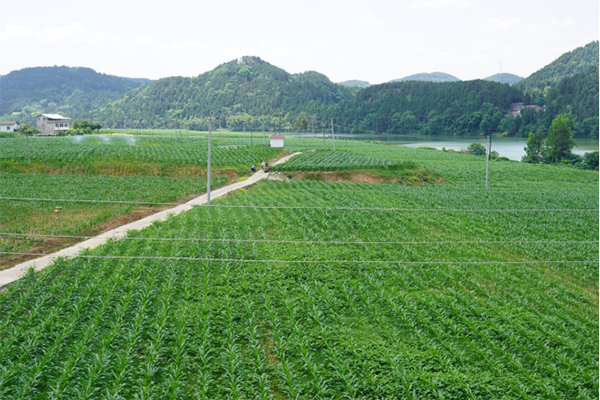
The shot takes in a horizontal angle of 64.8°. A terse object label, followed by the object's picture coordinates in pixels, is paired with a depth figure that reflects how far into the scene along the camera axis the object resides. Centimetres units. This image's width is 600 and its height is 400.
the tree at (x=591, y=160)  8549
